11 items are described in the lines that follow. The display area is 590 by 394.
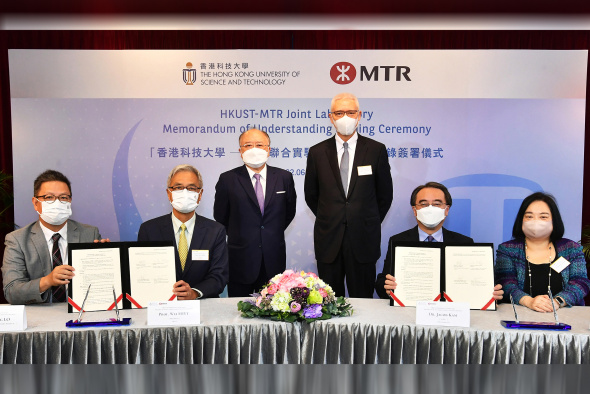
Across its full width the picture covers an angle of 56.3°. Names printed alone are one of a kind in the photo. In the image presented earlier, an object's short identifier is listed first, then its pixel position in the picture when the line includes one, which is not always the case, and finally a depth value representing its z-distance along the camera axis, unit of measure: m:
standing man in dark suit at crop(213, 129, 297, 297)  4.87
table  2.54
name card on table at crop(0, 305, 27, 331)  2.55
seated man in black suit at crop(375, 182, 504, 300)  3.73
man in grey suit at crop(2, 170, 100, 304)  3.23
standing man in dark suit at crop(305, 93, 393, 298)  4.75
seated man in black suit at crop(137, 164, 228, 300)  3.45
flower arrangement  2.64
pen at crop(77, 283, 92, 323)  2.65
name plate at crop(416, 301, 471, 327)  2.62
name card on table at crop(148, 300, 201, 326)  2.63
